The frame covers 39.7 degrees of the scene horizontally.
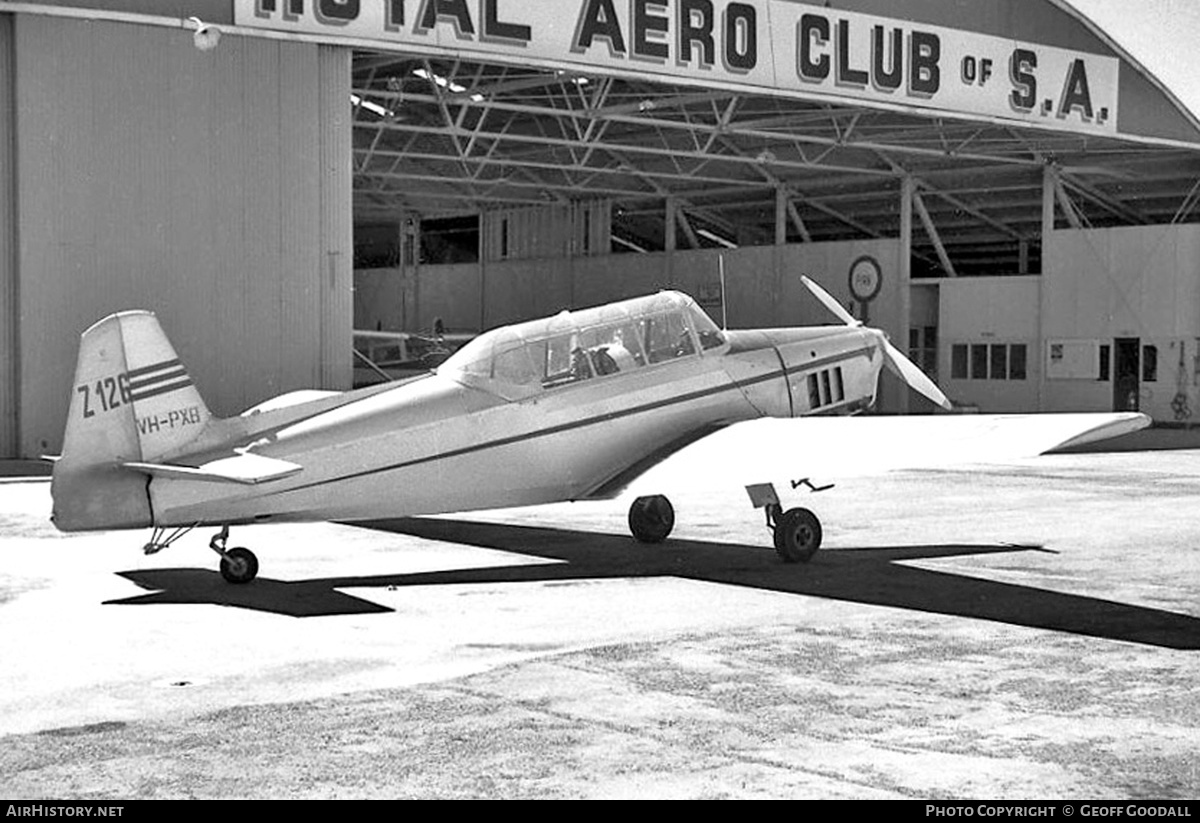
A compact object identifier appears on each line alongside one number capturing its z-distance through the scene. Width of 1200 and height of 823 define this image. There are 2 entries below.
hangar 23.14
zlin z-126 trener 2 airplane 11.20
